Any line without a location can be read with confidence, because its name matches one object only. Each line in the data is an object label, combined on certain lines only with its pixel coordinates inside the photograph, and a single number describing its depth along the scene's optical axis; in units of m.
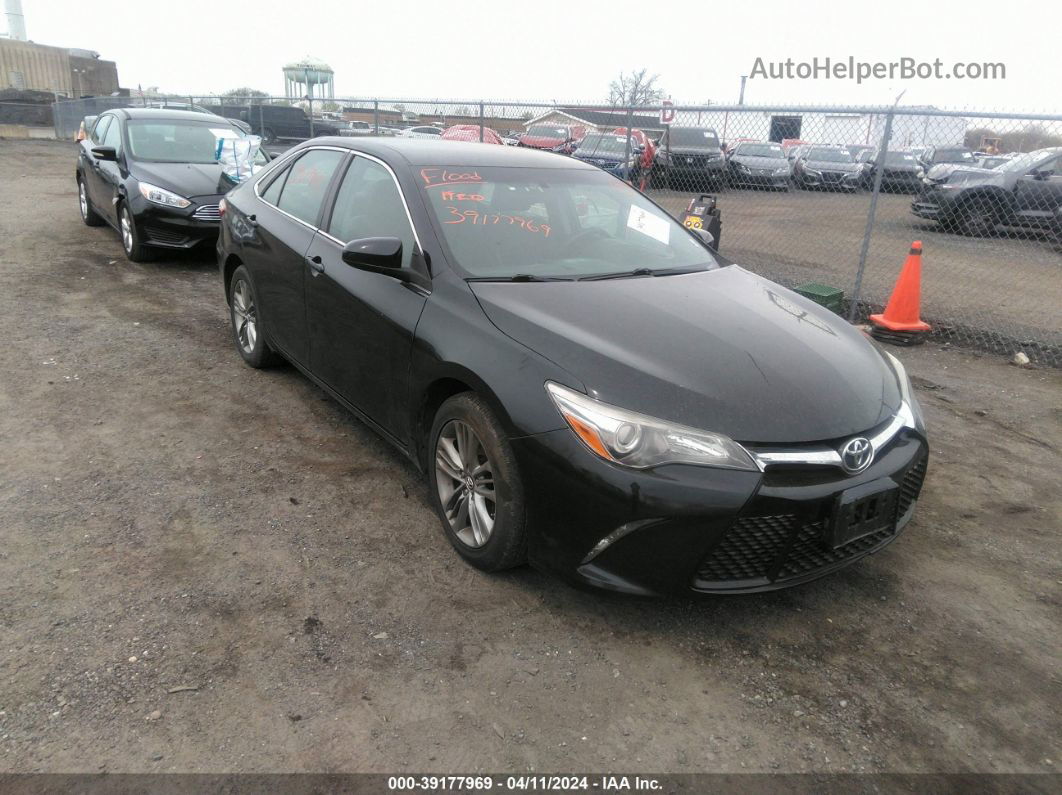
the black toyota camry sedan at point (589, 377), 2.51
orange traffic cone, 6.89
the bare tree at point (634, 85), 51.14
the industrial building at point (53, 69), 47.69
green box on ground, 6.99
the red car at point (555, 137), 14.60
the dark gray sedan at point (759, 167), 12.67
